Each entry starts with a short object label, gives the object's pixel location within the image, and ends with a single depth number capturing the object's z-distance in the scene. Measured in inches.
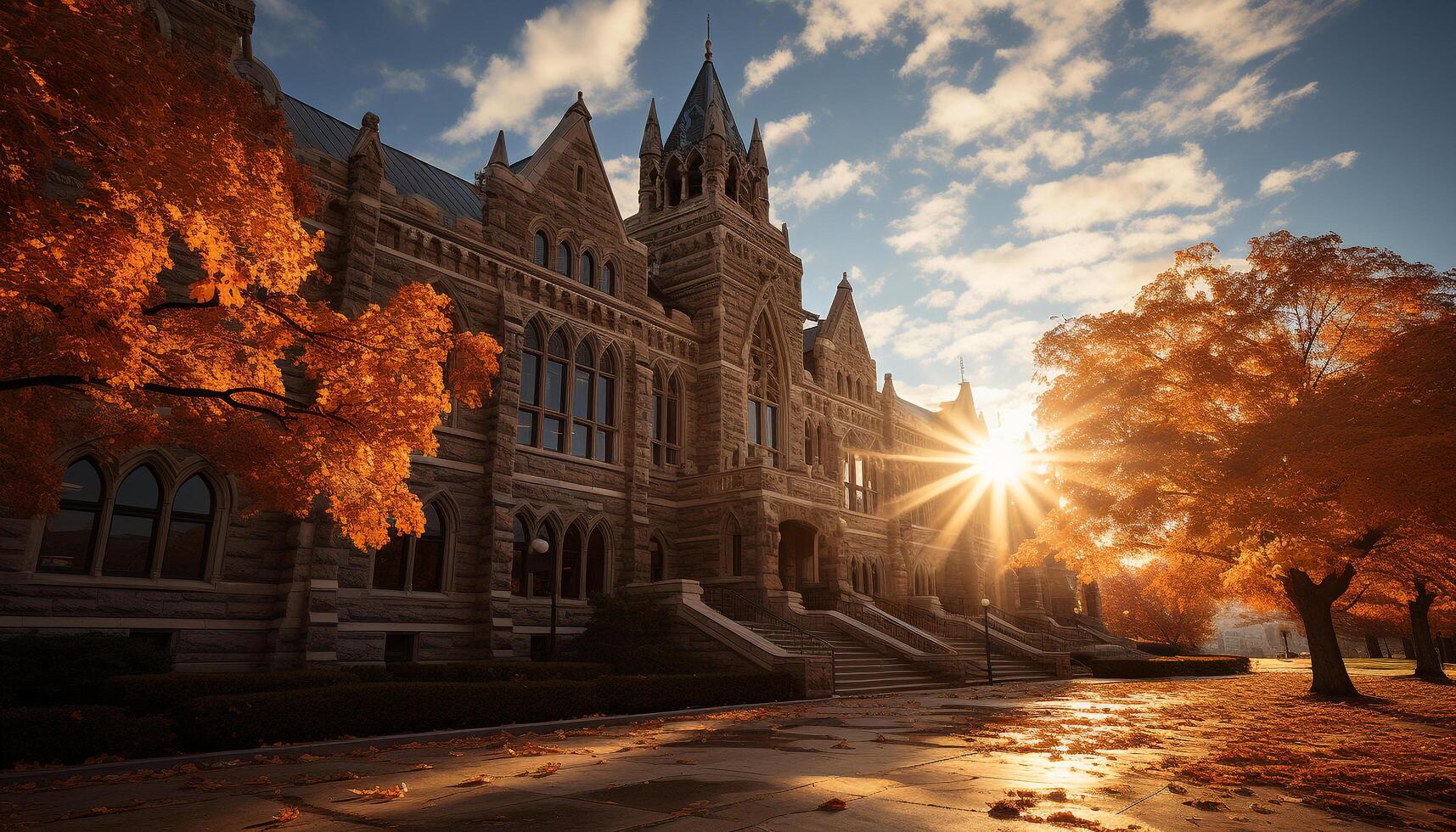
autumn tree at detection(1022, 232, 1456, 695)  617.0
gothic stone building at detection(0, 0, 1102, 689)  605.3
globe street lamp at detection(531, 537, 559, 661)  659.4
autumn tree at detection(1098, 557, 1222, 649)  2878.9
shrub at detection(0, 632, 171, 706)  425.7
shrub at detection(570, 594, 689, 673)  761.0
